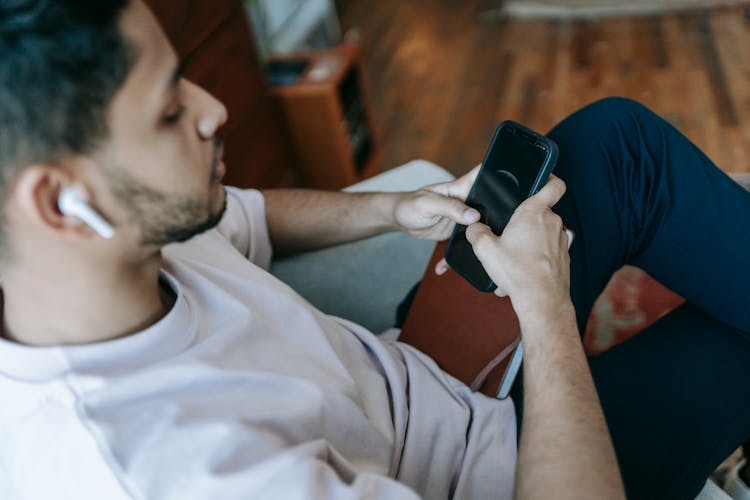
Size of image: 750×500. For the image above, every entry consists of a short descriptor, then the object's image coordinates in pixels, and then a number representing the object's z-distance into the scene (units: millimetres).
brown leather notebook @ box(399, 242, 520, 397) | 893
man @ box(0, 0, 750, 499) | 562
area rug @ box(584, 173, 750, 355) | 1512
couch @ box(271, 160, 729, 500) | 1122
